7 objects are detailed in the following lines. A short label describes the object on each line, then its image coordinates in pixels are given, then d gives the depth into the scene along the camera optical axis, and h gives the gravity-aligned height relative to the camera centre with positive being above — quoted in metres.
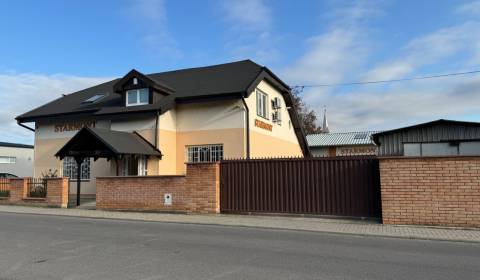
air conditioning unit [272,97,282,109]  25.53 +4.35
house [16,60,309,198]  20.22 +2.74
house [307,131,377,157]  43.31 +3.03
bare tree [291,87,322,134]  53.96 +7.08
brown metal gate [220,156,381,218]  13.40 -0.40
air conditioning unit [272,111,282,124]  25.47 +3.54
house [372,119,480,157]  19.27 +1.63
